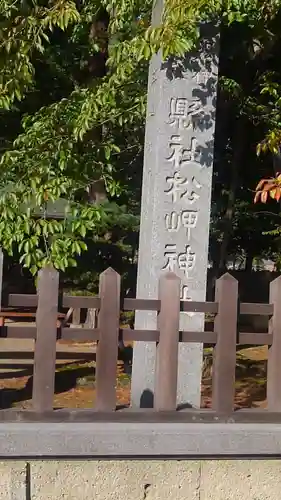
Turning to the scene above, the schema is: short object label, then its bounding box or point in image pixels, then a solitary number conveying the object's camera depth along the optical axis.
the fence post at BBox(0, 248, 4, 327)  3.53
